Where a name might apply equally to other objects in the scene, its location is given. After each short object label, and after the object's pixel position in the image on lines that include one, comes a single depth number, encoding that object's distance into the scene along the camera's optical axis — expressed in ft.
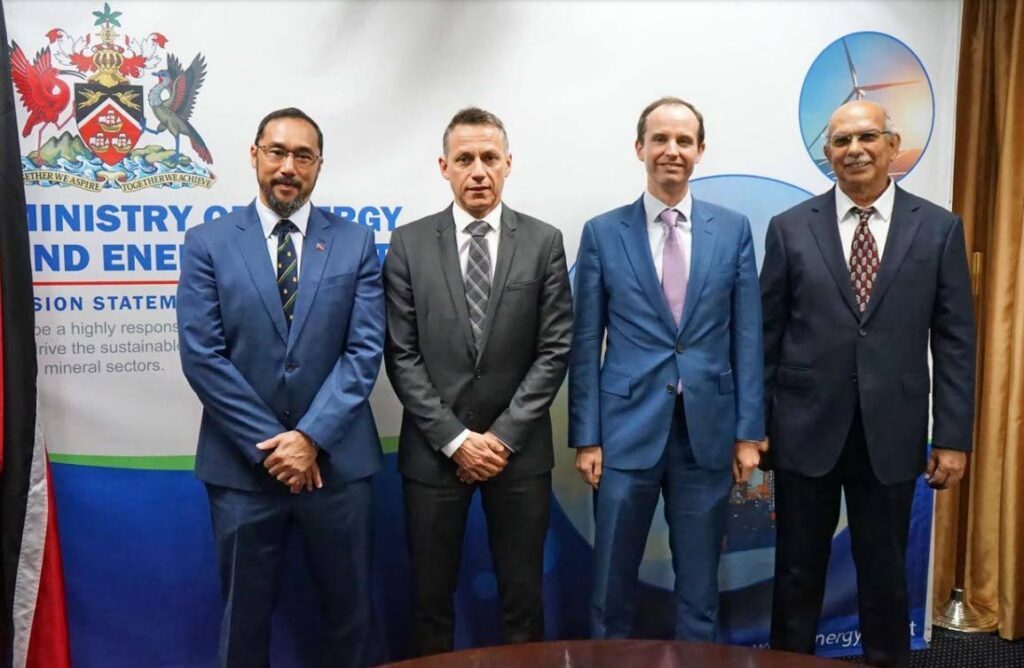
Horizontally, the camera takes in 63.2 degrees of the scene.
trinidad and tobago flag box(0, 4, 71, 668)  8.04
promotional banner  8.72
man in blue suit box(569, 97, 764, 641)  8.06
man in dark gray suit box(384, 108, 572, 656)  7.94
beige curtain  10.41
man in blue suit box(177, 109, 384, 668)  7.49
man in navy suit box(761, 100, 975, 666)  8.14
